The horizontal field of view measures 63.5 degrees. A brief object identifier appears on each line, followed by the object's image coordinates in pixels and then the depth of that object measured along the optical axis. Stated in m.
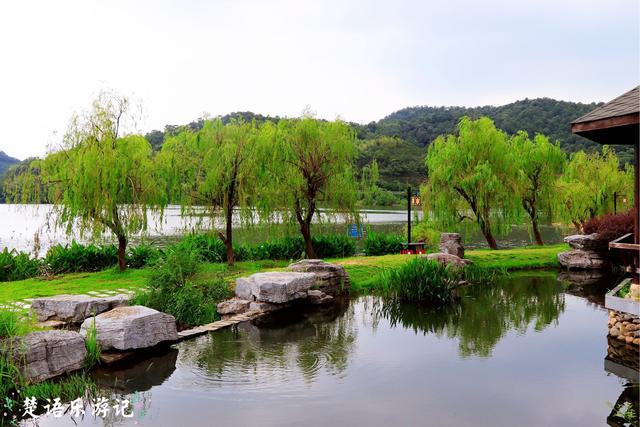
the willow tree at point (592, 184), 19.84
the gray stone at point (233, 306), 9.04
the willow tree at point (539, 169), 17.70
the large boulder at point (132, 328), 6.48
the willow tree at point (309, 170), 13.26
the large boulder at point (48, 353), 5.45
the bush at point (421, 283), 10.22
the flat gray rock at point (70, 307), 7.58
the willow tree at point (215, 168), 12.18
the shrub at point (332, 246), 14.98
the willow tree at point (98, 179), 10.65
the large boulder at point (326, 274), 10.70
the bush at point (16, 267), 11.66
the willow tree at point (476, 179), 15.70
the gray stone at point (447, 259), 12.01
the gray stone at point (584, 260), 14.48
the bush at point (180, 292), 8.34
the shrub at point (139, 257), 12.70
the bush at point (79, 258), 12.18
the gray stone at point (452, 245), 13.82
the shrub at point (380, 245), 15.86
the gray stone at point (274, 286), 9.27
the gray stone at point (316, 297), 10.10
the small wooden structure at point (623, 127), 6.54
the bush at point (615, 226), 13.31
